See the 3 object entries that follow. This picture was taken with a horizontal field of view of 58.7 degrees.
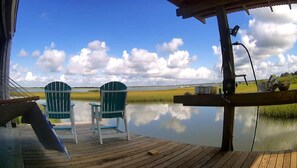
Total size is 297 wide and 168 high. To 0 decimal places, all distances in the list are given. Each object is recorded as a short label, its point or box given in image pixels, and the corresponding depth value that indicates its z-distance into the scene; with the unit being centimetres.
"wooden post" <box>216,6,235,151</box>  388
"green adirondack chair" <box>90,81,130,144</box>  463
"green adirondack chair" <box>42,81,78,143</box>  458
